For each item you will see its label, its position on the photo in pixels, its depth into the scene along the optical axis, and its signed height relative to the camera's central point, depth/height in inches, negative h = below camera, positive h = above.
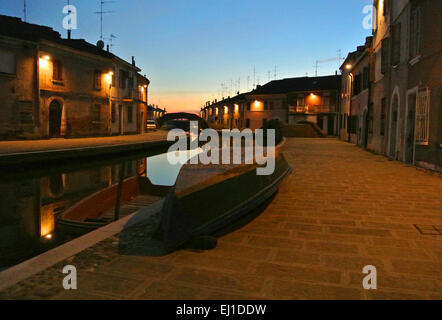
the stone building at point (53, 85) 850.1 +134.5
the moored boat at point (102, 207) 245.9 -61.5
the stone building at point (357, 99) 778.2 +107.8
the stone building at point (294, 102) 1865.2 +191.2
